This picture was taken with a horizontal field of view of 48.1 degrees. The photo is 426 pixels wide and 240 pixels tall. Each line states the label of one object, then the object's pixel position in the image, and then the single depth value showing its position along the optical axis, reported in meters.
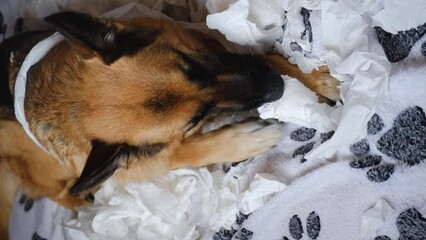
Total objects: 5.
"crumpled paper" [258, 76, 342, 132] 1.45
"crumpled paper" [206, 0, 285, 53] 1.54
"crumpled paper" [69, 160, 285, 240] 1.75
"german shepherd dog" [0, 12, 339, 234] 1.48
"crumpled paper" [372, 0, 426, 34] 1.13
